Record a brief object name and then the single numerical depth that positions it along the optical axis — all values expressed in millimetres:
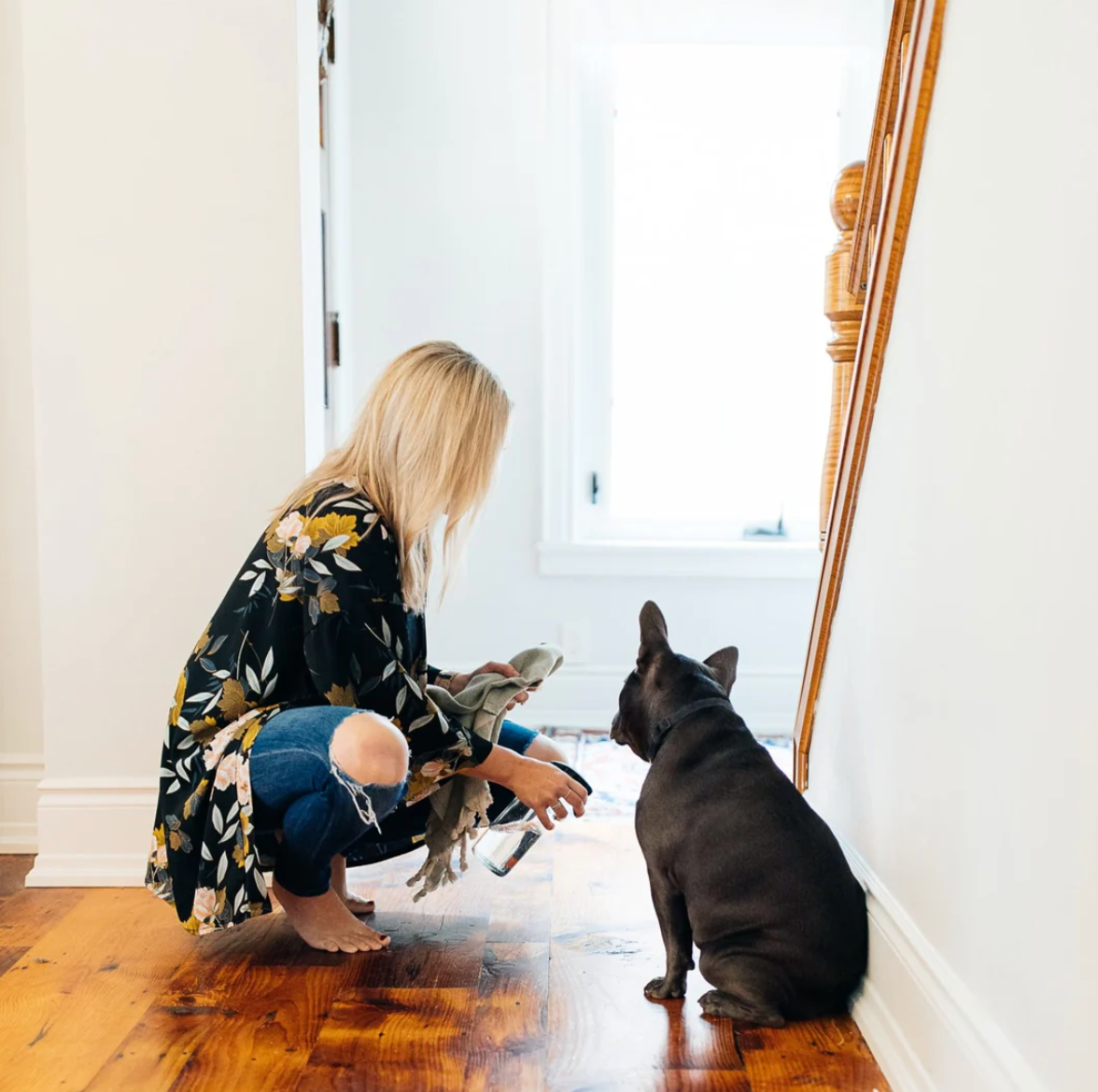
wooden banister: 1631
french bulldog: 1666
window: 4055
